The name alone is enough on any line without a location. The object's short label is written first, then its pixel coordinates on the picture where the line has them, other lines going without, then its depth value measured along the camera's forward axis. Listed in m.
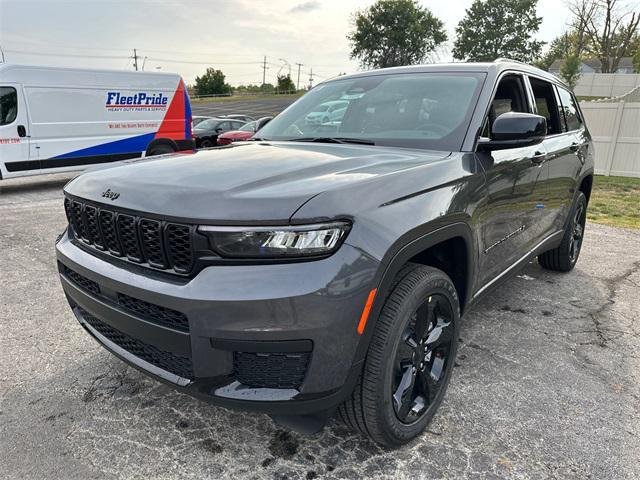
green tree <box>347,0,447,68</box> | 51.22
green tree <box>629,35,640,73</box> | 43.52
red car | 11.21
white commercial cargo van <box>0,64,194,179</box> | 9.59
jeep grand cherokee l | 1.71
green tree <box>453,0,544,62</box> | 57.66
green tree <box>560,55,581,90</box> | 36.28
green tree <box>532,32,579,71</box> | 49.28
